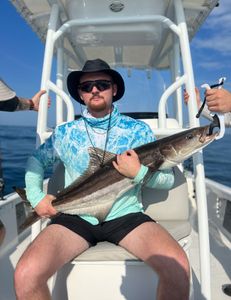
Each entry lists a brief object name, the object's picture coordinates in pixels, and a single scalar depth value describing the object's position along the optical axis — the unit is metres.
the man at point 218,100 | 1.89
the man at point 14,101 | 1.78
